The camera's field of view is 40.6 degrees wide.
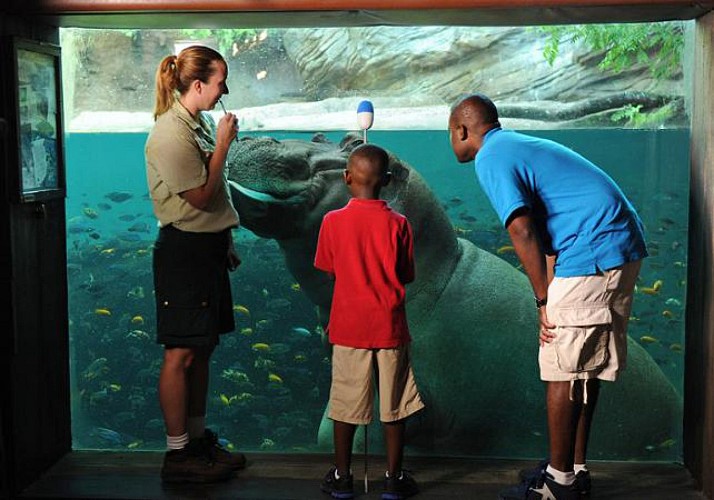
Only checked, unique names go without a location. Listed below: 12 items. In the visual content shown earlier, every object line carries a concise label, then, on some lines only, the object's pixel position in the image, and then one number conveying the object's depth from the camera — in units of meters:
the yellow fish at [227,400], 4.91
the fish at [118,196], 4.92
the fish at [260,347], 4.90
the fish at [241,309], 4.93
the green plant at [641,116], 4.49
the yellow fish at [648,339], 4.72
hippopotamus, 4.67
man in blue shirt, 3.46
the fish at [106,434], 4.78
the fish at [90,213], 4.88
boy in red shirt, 3.68
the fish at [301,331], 4.89
